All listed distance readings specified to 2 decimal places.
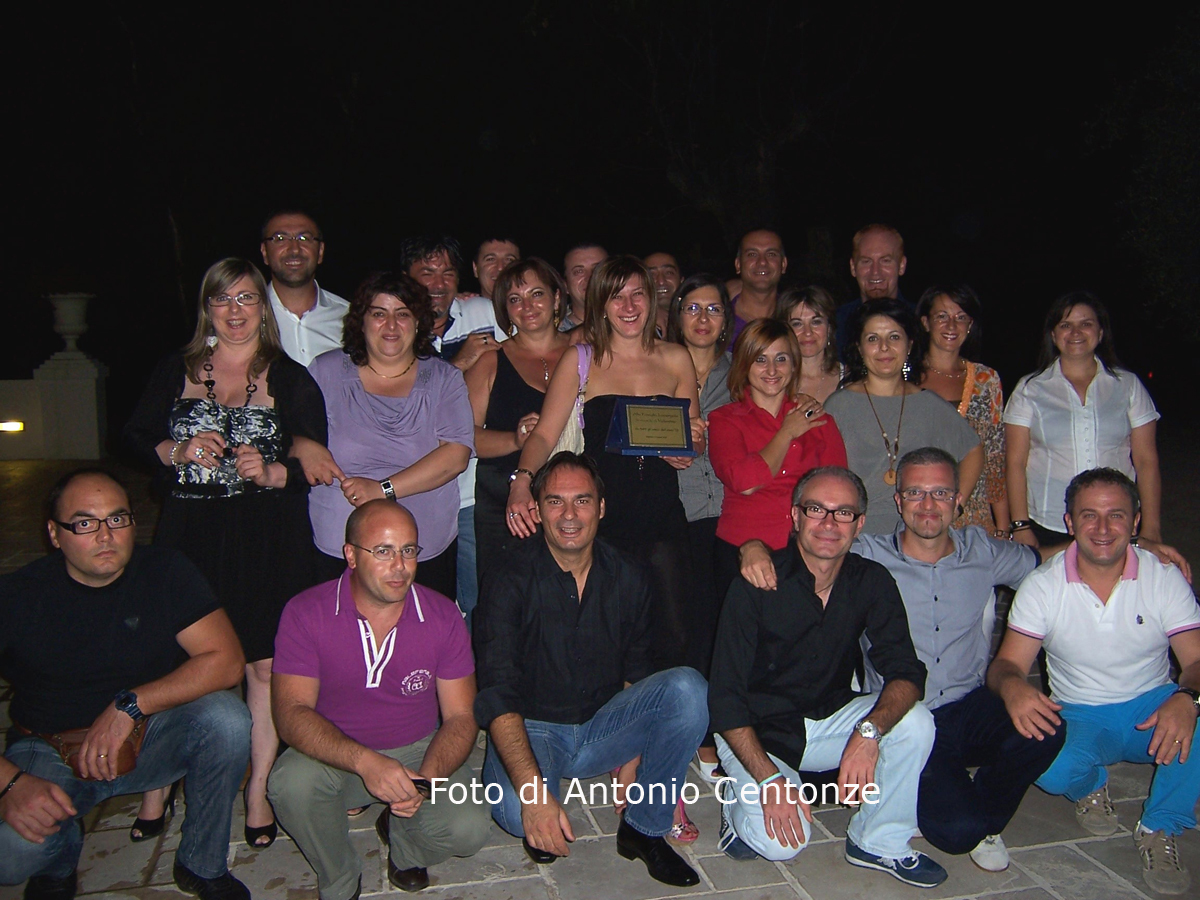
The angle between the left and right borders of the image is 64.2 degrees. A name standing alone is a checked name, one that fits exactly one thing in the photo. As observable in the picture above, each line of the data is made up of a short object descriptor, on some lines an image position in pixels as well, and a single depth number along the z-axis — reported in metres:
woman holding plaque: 3.99
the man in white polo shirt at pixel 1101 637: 3.71
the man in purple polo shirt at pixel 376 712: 3.16
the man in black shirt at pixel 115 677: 3.21
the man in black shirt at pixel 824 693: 3.43
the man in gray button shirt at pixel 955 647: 3.52
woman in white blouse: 4.70
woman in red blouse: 4.05
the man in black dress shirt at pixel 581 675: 3.50
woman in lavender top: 3.96
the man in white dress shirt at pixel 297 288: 4.53
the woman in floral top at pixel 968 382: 4.80
